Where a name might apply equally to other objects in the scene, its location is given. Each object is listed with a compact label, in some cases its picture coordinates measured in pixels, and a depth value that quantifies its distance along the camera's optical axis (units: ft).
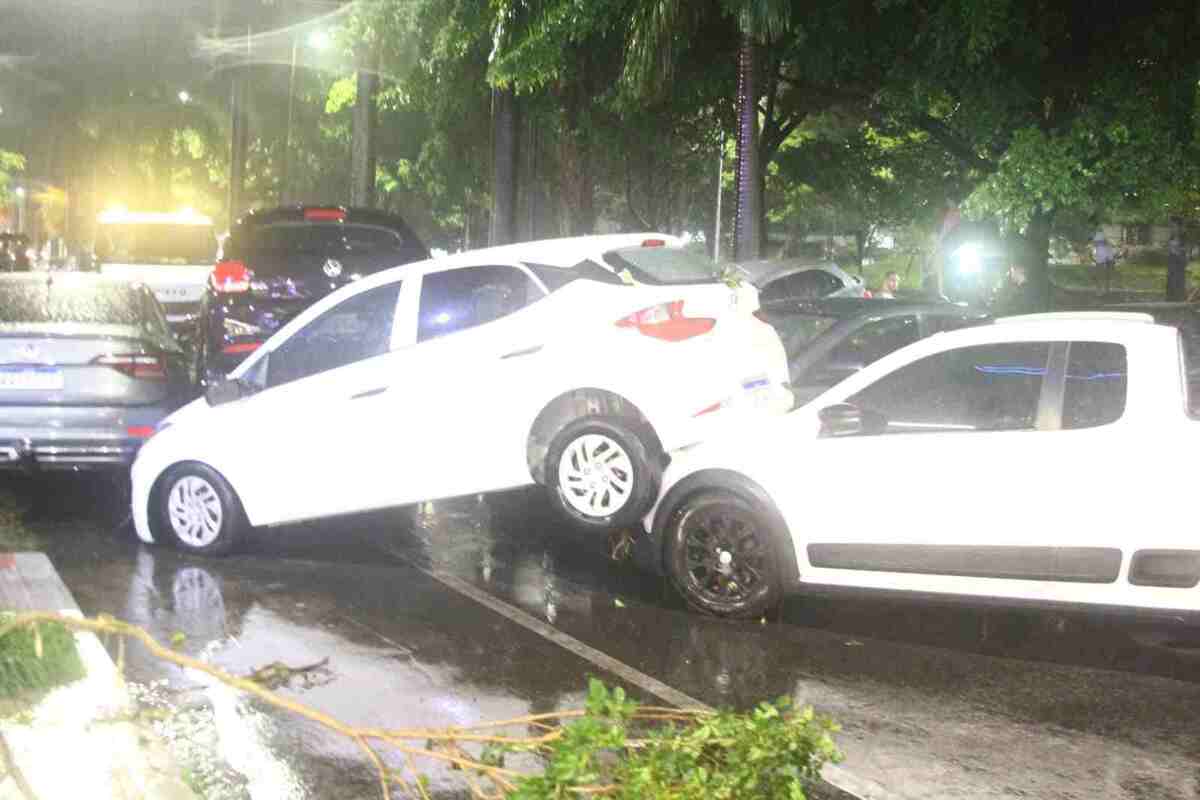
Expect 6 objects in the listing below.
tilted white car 28.94
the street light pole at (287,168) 152.38
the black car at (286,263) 48.37
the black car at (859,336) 37.01
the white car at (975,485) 22.81
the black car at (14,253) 133.69
